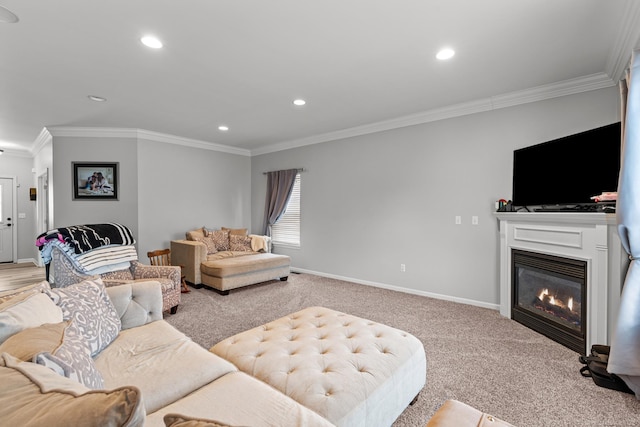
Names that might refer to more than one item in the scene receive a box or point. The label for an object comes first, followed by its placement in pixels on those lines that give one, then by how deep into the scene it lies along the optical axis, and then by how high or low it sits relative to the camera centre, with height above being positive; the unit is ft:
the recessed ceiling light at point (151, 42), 7.77 +4.37
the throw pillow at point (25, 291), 5.19 -1.44
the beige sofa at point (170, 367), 2.09 -2.50
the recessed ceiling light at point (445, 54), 8.35 +4.37
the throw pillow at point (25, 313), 3.85 -1.43
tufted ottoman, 4.54 -2.64
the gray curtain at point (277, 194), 19.21 +1.09
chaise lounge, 14.46 -2.49
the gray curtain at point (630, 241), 6.54 -0.65
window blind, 19.44 -0.82
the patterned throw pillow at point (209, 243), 16.76 -1.83
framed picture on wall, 16.07 +1.57
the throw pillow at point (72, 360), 3.12 -1.75
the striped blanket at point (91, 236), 10.52 -0.93
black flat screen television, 8.38 +1.29
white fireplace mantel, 7.68 -1.10
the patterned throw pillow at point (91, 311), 5.23 -1.83
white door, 21.84 -0.61
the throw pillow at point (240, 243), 17.76 -1.89
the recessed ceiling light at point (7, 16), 6.54 +4.28
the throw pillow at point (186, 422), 1.94 -1.37
